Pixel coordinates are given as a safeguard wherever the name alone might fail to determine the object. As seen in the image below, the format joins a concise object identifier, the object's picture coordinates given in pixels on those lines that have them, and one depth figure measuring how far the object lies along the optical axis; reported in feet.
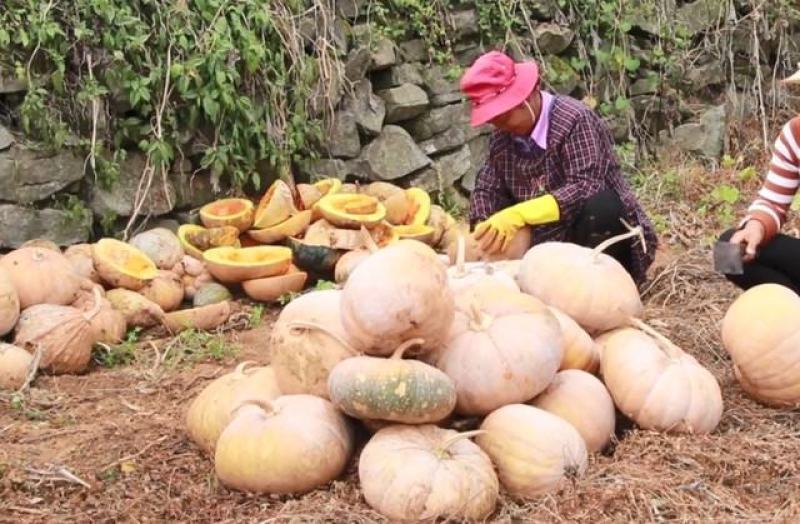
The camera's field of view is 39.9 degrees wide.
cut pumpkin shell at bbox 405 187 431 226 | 19.76
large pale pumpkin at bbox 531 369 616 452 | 9.92
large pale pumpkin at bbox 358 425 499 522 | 8.64
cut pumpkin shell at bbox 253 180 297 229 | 18.30
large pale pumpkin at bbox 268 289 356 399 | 9.84
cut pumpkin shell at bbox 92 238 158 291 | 16.33
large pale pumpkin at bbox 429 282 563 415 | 9.64
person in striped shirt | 13.12
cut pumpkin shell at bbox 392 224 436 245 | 18.98
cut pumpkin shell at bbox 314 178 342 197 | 19.52
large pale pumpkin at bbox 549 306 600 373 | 10.61
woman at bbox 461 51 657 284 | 14.17
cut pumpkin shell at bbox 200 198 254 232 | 18.24
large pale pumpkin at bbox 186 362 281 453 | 10.36
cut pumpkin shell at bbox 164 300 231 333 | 16.25
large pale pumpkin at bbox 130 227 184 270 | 17.54
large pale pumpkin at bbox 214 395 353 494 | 9.32
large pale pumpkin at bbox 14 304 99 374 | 14.17
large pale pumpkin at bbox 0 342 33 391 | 13.61
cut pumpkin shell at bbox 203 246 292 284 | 17.24
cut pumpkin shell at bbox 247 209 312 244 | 18.26
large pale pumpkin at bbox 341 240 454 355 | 9.28
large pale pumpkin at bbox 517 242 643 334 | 11.00
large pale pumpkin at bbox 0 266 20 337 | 14.15
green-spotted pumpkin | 8.97
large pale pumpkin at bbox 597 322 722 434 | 10.15
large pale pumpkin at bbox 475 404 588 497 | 9.23
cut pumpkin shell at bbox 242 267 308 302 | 17.28
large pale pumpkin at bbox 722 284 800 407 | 10.84
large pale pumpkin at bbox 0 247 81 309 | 14.80
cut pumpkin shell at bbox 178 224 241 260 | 18.07
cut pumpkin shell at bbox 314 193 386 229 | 18.20
